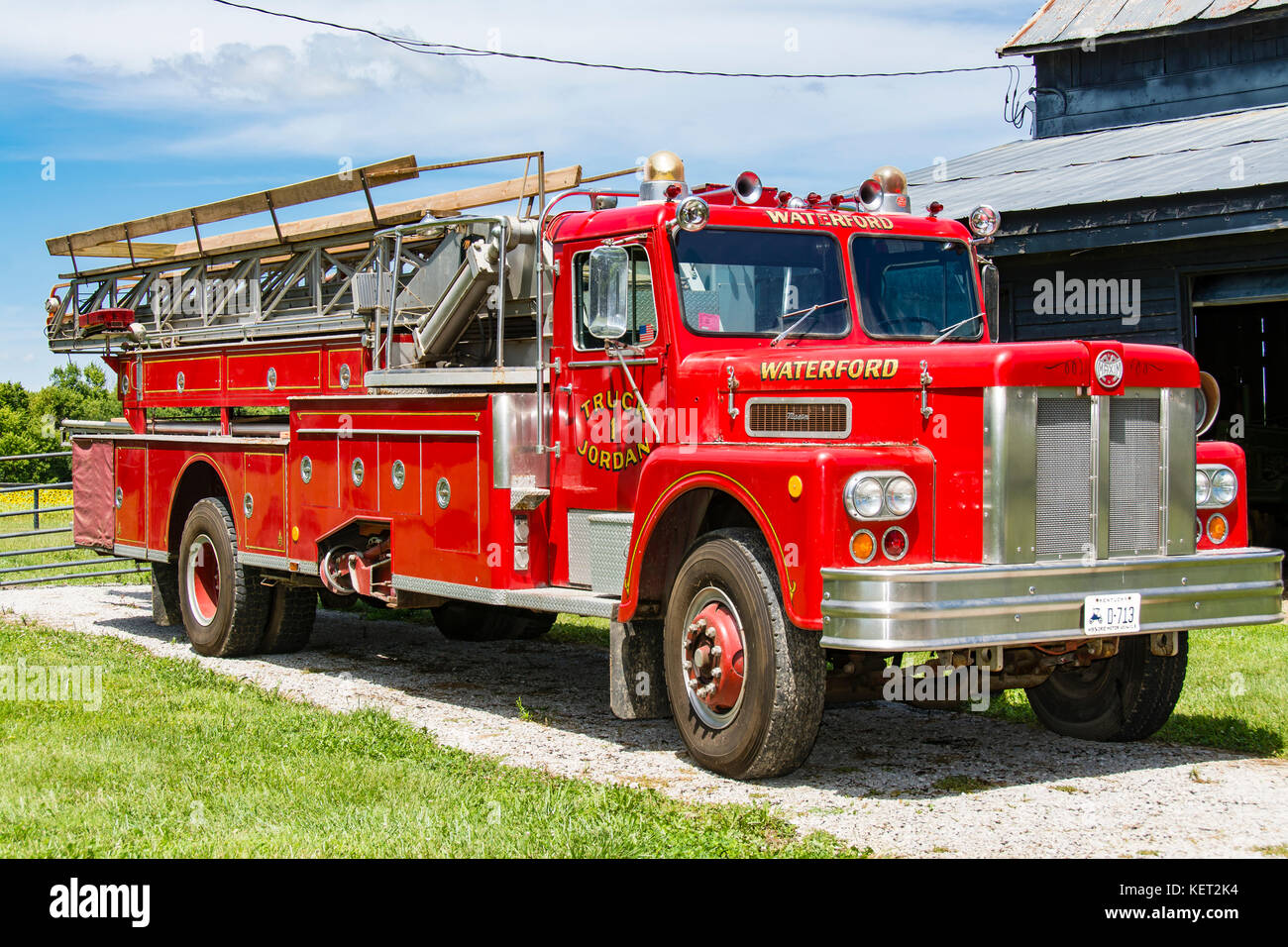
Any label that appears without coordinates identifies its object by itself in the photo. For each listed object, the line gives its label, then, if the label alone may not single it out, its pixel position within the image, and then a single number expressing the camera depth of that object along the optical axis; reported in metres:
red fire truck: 6.65
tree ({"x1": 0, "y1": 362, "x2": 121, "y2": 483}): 62.66
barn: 14.16
